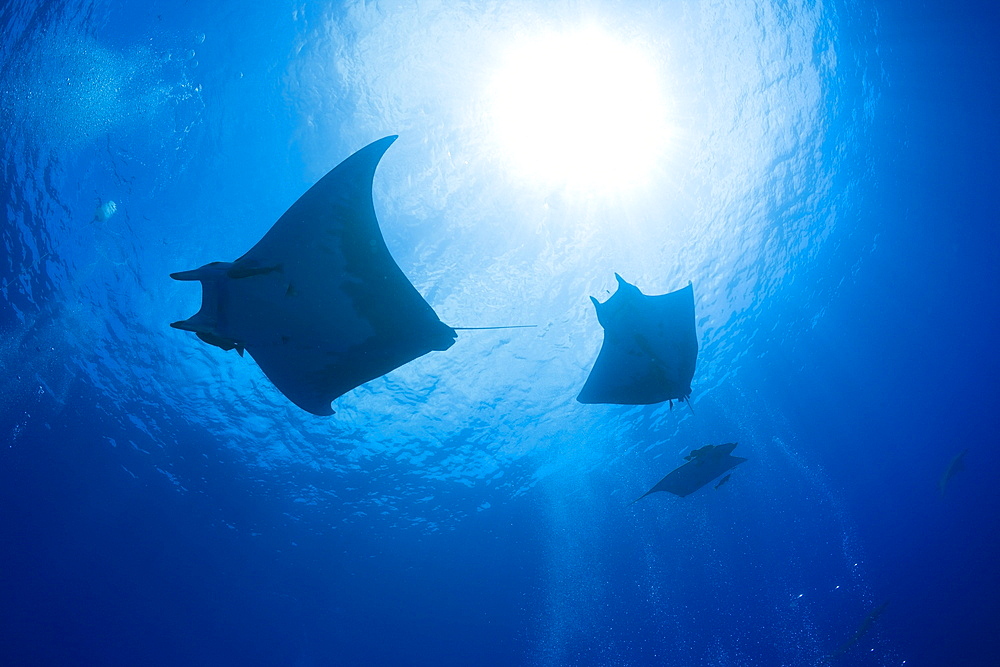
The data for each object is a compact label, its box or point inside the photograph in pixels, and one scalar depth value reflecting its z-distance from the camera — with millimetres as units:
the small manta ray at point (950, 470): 16891
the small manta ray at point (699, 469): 6506
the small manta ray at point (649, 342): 5465
